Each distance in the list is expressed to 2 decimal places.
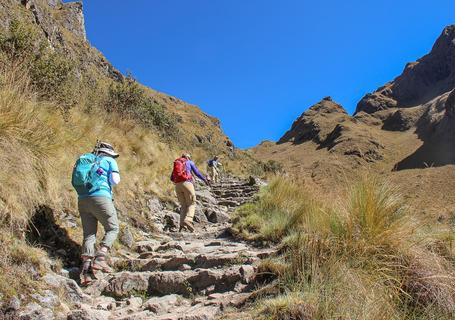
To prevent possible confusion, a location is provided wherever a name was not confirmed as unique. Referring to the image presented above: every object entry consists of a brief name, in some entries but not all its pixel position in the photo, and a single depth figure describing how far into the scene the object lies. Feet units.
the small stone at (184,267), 21.34
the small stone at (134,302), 17.42
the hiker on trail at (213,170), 66.90
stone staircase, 16.11
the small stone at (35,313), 13.60
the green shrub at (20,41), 35.55
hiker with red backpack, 34.94
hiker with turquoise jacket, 19.85
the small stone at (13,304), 13.59
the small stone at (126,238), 25.69
